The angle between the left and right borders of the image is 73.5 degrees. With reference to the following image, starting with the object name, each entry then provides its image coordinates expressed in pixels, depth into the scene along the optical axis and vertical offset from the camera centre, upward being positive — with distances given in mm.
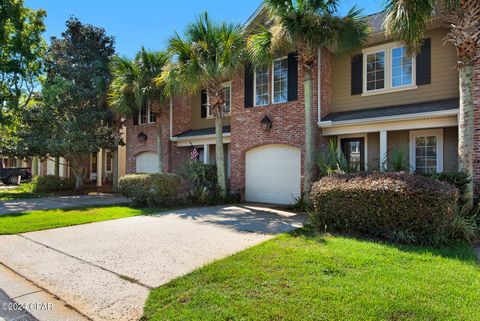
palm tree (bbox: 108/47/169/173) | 14133 +3802
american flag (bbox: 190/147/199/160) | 13391 +381
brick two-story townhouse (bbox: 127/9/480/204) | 9797 +1787
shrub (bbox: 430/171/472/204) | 7164 -330
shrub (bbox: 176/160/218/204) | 12133 -583
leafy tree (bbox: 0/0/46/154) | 15727 +5257
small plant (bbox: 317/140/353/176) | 9203 +20
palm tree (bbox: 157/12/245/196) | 11117 +3873
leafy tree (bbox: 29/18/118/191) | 16203 +3330
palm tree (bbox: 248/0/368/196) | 9211 +3825
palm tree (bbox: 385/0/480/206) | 6945 +2951
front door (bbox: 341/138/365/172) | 11523 +535
